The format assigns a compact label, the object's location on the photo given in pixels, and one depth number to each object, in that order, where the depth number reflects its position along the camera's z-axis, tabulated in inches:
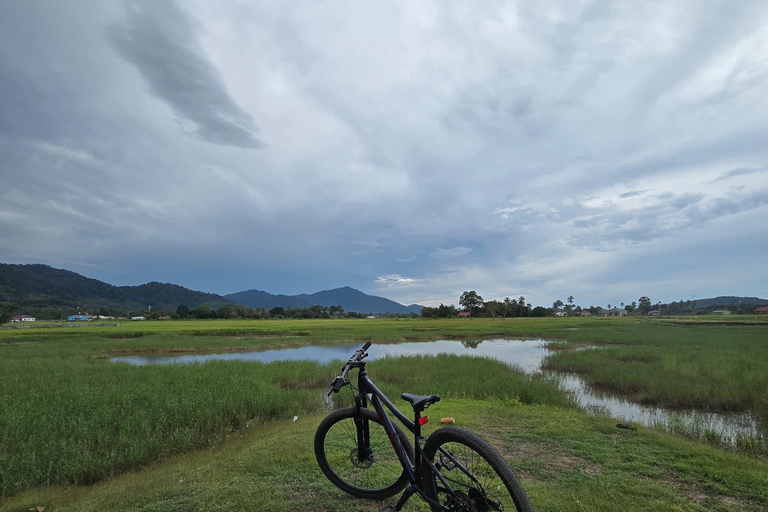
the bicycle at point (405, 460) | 100.6
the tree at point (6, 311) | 2256.4
